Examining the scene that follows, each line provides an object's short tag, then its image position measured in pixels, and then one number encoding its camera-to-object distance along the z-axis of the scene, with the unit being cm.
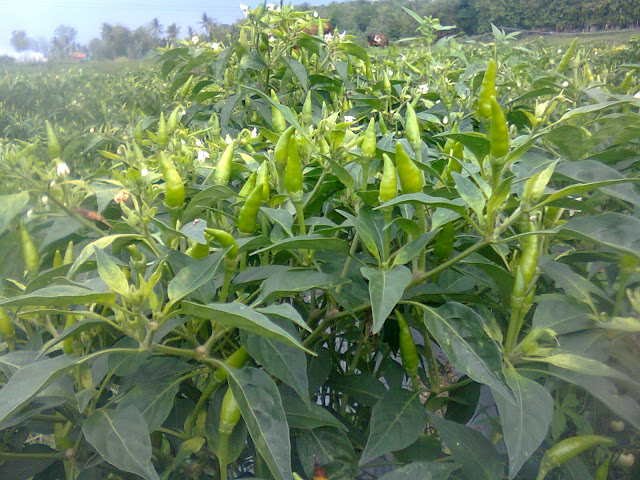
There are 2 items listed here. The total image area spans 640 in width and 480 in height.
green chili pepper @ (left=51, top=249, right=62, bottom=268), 81
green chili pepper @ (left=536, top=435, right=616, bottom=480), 75
